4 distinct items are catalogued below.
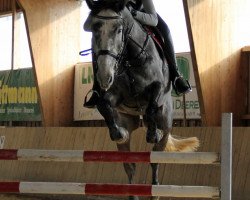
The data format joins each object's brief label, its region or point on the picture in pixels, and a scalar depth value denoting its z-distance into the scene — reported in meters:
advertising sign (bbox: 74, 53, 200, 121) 16.06
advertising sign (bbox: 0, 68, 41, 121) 21.38
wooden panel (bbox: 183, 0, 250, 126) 14.12
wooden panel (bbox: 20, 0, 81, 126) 18.25
